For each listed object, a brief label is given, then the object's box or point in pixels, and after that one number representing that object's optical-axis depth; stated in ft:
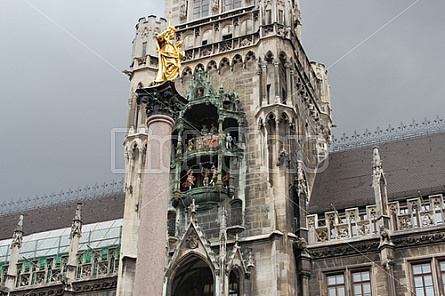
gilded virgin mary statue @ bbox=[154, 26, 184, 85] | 65.57
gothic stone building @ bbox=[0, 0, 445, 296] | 79.82
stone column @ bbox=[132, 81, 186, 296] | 53.72
